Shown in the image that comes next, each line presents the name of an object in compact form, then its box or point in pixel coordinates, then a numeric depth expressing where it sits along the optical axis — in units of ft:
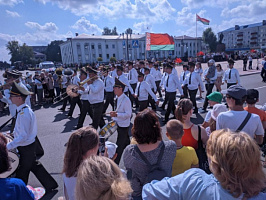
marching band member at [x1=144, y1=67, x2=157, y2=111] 28.17
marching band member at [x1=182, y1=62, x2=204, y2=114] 26.34
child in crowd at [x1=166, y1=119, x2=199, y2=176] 7.43
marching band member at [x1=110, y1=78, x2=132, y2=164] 13.91
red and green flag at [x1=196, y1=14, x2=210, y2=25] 90.17
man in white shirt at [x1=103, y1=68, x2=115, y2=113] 27.12
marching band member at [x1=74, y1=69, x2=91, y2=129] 21.44
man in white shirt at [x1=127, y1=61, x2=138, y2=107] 34.47
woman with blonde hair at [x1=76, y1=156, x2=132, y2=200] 3.91
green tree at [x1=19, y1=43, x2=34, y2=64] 296.30
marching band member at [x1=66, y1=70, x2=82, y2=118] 26.41
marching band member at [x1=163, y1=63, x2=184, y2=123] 24.19
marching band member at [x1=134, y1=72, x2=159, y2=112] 22.21
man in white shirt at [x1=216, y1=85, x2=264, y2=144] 8.68
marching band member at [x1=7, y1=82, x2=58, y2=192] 10.04
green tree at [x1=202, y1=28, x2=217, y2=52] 319.47
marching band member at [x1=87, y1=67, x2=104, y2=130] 19.29
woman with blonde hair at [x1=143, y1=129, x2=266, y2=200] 3.96
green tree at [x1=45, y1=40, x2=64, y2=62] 307.78
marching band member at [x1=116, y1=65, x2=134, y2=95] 28.32
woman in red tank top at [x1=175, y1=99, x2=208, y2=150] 9.04
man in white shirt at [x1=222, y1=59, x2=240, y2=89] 27.40
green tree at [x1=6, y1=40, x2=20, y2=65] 305.32
